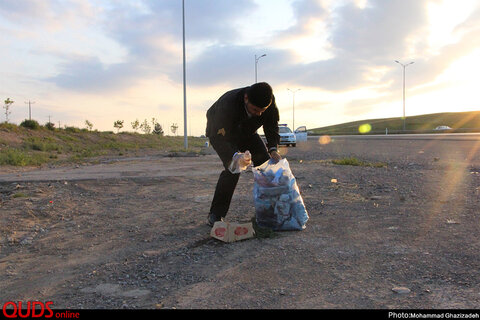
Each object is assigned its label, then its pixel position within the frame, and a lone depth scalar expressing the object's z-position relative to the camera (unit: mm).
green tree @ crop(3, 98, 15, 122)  31859
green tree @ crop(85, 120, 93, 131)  44297
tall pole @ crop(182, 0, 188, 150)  25391
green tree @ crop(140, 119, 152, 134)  65750
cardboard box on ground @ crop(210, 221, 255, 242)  3254
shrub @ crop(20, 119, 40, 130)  27205
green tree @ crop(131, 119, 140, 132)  63062
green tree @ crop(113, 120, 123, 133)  55750
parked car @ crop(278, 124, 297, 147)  24969
